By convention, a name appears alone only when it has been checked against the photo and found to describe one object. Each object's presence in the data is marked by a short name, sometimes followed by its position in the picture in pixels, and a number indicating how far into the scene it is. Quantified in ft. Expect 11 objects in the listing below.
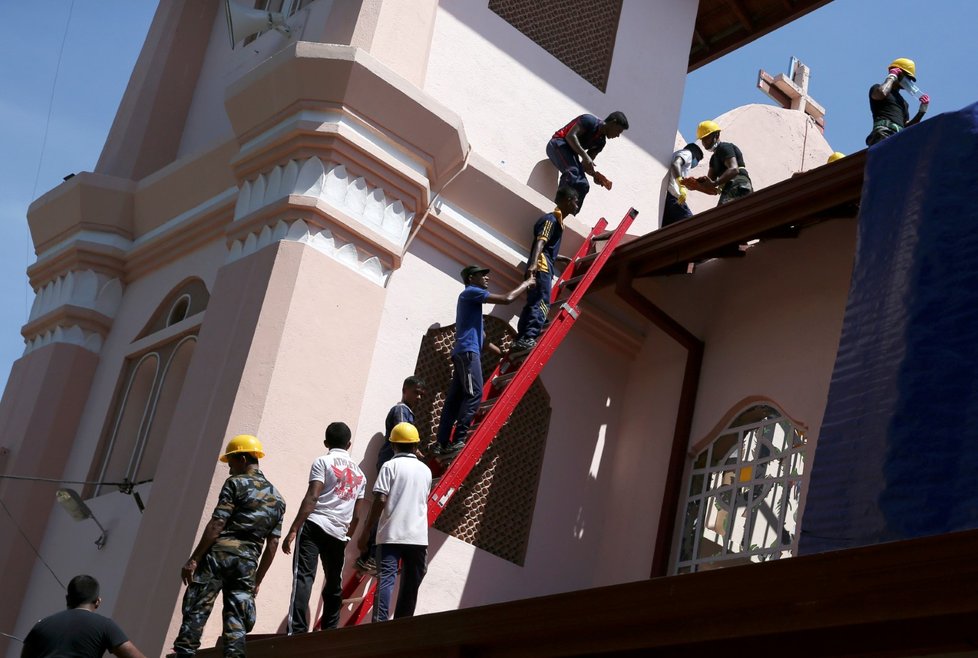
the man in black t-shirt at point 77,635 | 23.47
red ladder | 34.42
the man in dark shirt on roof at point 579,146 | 42.98
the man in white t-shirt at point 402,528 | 29.45
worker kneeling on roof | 43.75
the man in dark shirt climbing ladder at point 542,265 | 39.55
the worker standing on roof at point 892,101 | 39.73
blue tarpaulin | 27.48
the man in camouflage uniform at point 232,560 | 26.50
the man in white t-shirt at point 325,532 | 29.55
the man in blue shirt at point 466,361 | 36.65
